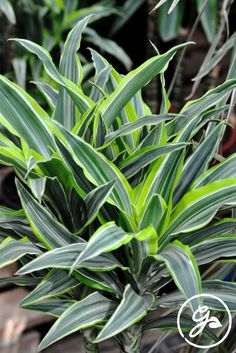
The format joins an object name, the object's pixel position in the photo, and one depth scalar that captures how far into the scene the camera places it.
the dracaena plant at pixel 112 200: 1.52
